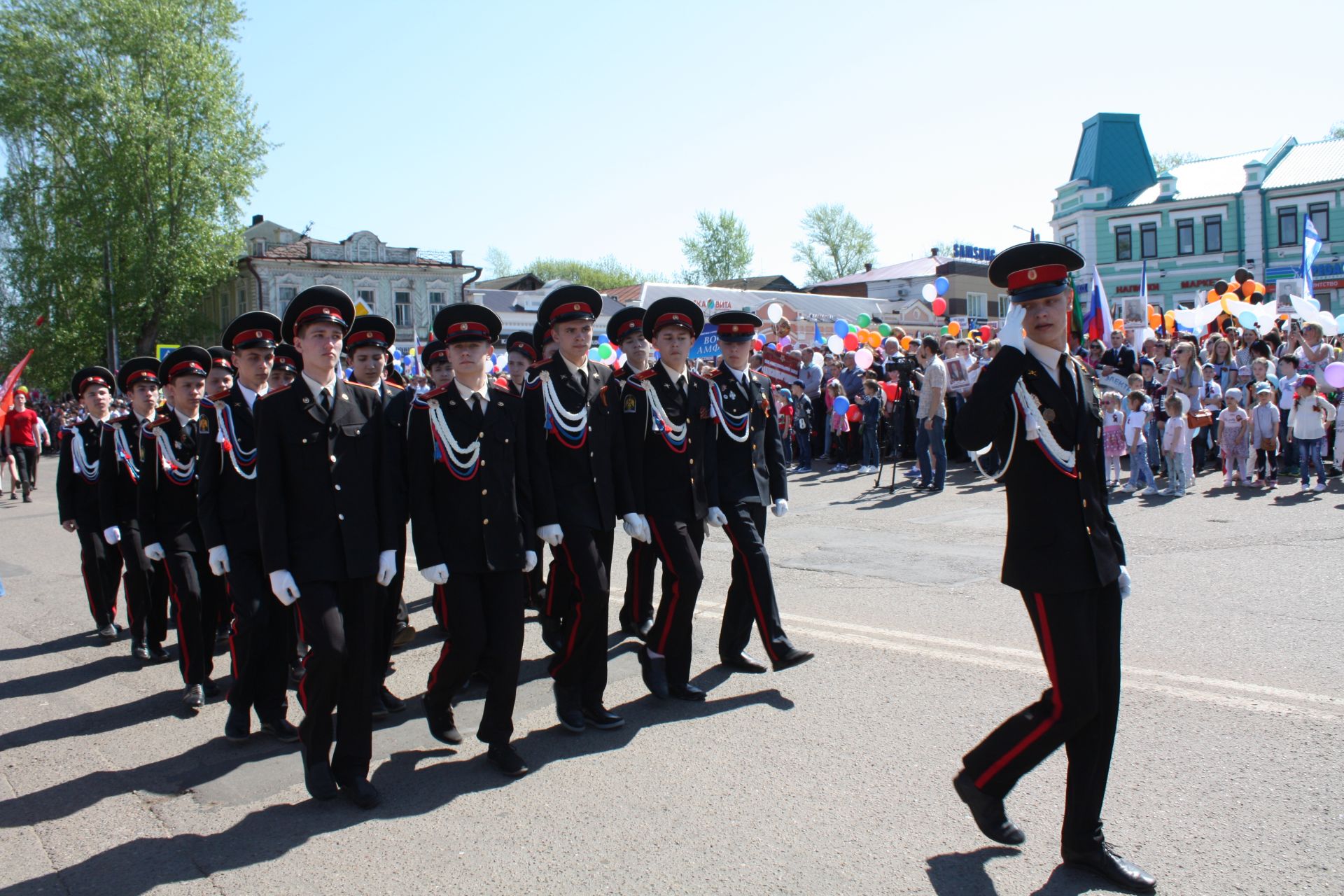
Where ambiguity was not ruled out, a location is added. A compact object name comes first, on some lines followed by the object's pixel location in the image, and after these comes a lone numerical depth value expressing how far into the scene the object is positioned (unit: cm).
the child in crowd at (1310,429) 1209
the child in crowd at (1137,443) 1274
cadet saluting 357
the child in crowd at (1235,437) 1253
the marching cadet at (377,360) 623
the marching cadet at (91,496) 800
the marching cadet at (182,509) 614
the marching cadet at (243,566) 534
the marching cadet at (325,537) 439
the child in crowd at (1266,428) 1241
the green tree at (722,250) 8919
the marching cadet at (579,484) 519
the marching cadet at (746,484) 592
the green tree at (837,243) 8606
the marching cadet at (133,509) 720
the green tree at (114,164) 4081
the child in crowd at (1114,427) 1316
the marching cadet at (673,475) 568
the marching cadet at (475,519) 471
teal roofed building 4216
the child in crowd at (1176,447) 1234
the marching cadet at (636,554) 691
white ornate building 5791
